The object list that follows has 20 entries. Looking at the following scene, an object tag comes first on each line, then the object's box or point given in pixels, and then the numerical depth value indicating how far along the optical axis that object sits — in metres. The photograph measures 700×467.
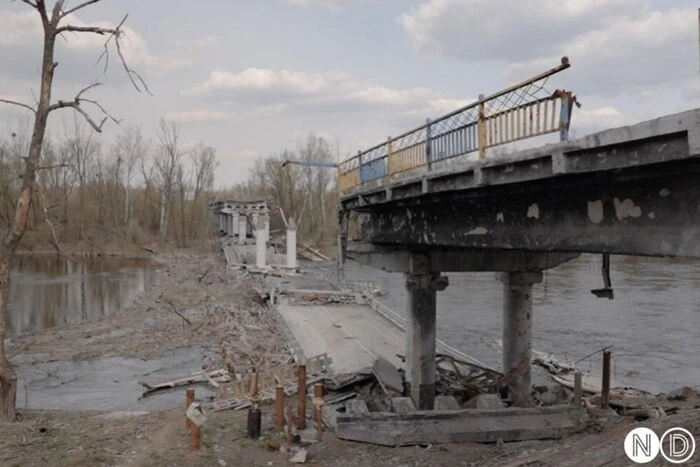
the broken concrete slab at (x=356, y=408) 10.84
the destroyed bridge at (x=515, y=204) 5.29
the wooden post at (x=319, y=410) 10.63
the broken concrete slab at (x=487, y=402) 11.18
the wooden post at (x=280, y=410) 10.88
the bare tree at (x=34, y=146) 11.27
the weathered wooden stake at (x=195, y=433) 9.95
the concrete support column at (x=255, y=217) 48.88
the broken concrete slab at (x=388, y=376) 12.84
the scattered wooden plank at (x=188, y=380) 16.17
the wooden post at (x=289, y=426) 10.47
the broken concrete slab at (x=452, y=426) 10.45
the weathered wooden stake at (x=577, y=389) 12.22
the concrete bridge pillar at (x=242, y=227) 54.18
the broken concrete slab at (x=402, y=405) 11.13
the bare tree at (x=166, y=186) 73.56
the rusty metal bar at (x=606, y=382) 12.38
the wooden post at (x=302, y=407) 11.00
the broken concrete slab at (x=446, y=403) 11.52
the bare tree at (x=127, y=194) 73.12
